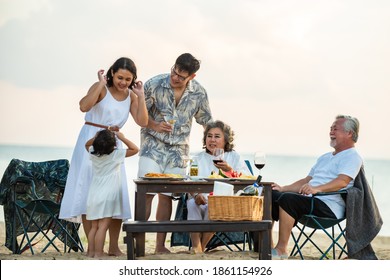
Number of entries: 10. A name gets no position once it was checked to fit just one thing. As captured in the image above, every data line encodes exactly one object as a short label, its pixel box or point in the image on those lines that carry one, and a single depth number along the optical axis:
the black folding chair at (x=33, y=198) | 10.26
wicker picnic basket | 8.90
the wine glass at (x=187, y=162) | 9.73
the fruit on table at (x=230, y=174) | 9.61
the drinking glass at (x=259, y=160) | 9.60
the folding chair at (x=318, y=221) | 9.84
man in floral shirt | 10.24
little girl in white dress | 9.39
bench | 8.73
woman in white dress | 9.70
